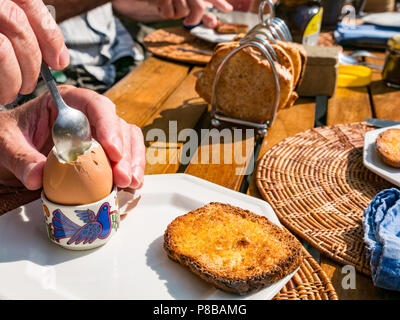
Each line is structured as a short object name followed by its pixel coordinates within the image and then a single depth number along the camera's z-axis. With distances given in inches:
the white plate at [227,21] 68.4
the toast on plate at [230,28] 70.7
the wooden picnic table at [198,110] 39.7
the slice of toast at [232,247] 23.6
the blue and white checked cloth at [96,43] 67.9
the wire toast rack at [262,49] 44.7
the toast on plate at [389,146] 35.9
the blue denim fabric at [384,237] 24.7
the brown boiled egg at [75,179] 25.6
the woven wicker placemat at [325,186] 29.1
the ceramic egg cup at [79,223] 26.0
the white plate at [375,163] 35.0
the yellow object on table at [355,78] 59.4
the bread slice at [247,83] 46.9
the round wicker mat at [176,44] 65.2
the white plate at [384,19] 81.2
